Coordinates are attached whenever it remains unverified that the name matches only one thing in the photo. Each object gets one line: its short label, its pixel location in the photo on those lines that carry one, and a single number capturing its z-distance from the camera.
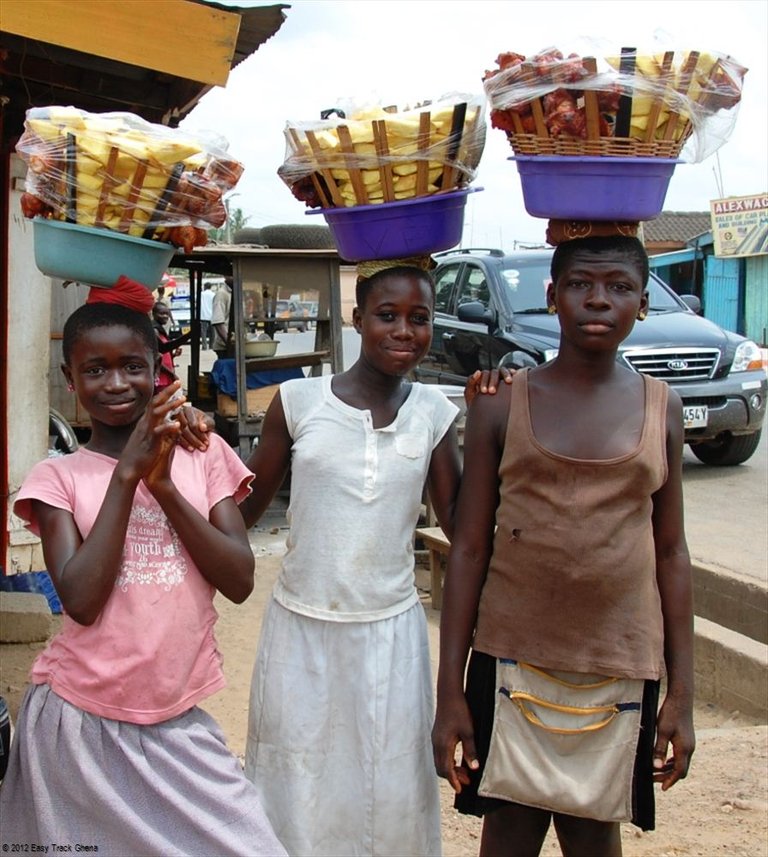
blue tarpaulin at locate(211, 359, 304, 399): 7.90
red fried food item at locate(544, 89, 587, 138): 1.97
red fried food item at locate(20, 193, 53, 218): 2.05
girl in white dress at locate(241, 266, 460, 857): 2.32
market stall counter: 7.57
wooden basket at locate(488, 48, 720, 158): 1.96
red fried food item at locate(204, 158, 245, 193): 2.10
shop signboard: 22.06
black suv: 8.20
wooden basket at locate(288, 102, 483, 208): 2.14
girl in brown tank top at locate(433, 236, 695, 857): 2.11
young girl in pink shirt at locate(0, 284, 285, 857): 1.89
